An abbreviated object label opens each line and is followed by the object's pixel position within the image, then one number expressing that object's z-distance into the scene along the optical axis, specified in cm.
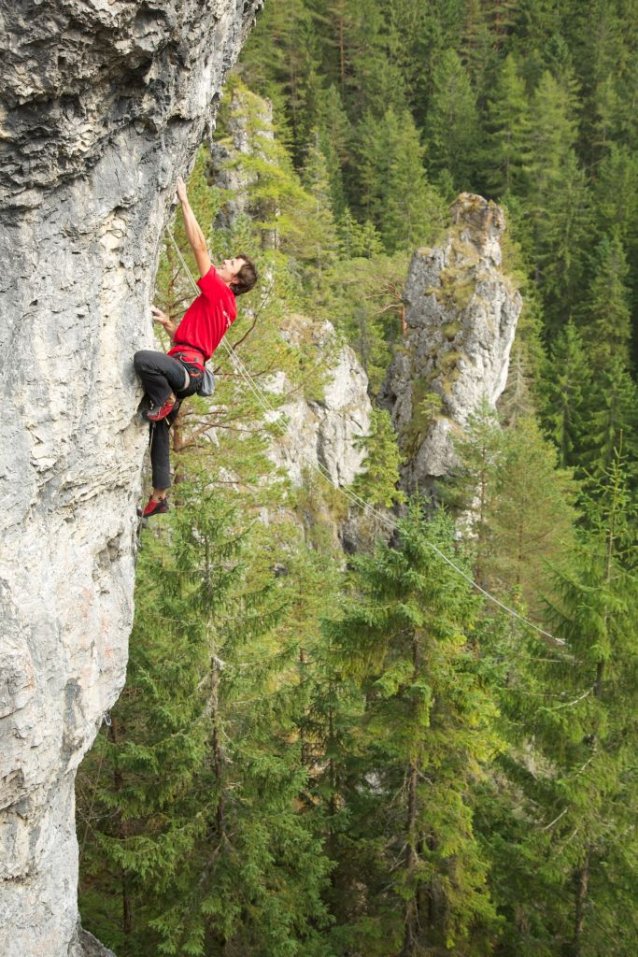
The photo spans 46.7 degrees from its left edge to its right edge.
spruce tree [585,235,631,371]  3509
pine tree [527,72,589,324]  3906
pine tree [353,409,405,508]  2150
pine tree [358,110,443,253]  3825
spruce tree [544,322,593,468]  3378
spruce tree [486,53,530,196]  4162
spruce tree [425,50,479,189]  4575
